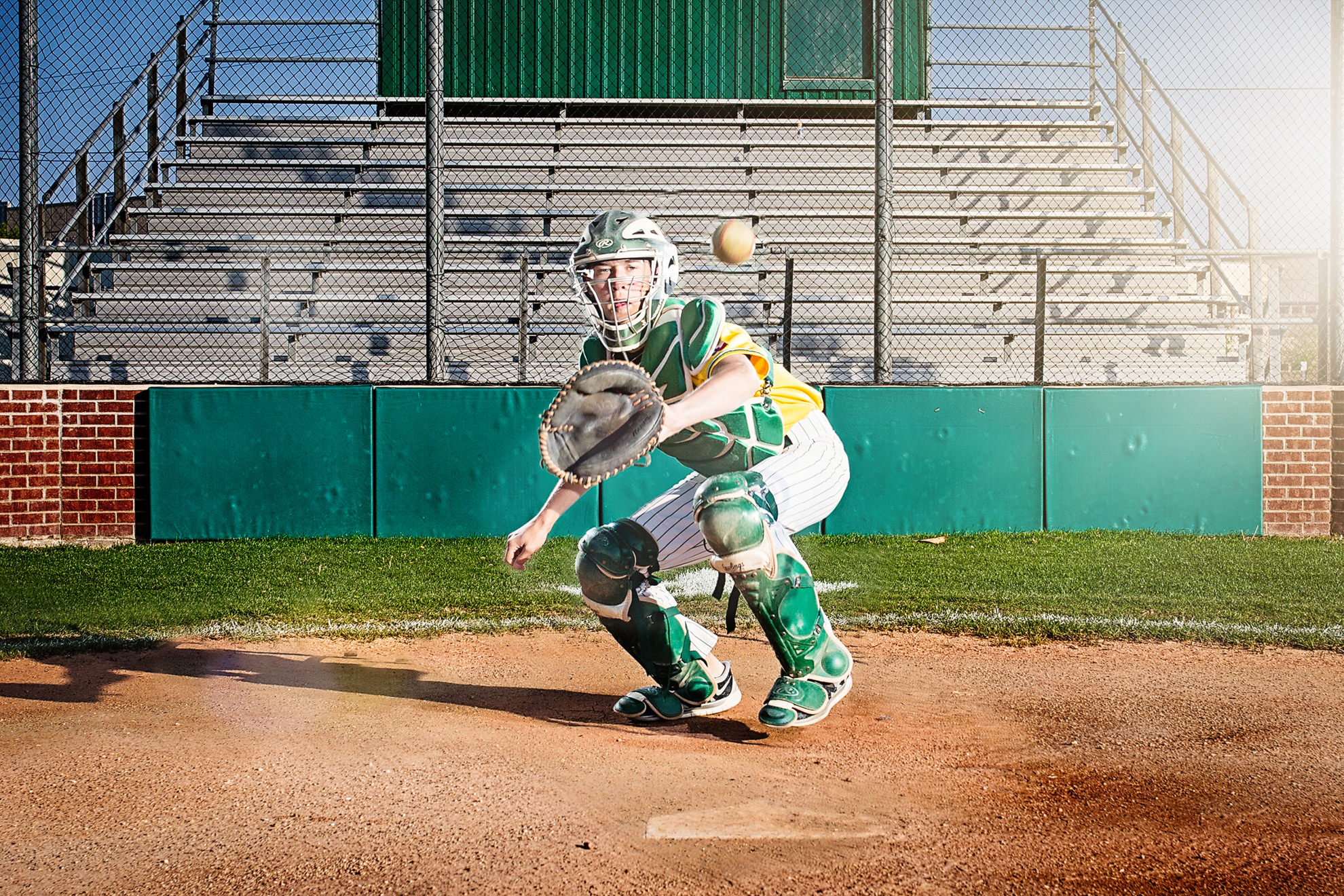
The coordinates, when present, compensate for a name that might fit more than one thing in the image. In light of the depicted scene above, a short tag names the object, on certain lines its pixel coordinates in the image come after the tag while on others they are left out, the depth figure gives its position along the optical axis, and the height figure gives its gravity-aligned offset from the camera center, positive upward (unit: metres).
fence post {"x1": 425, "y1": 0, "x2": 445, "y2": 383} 8.09 +1.68
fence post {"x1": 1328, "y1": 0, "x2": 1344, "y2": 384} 8.84 +1.78
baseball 3.78 +0.70
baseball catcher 3.22 -0.09
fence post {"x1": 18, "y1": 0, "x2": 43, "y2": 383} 8.30 +1.87
